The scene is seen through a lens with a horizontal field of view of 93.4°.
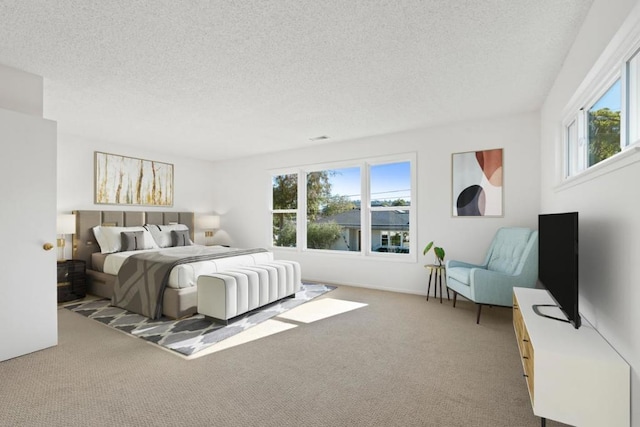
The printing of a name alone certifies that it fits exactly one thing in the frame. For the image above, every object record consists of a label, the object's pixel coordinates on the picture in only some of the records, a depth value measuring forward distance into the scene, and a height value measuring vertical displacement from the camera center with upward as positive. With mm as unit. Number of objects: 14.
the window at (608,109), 1604 +709
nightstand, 4070 -936
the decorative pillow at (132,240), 4684 -435
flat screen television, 1729 -312
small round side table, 4105 -852
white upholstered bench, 3191 -876
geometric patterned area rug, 2805 -1199
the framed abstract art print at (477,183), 4004 +416
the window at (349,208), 4836 +100
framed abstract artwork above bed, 5043 +581
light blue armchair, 3096 -649
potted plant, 4109 -526
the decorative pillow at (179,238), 5363 -451
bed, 3408 -639
